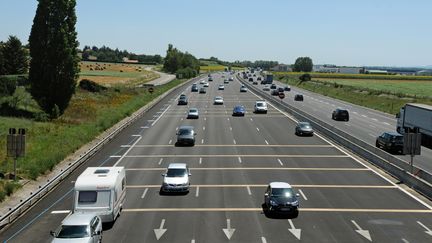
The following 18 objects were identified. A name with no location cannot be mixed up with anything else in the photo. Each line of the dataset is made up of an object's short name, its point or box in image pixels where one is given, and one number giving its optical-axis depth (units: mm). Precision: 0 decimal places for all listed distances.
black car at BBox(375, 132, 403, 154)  43000
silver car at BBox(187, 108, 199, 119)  68062
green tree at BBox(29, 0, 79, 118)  55875
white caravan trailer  22250
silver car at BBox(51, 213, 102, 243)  18469
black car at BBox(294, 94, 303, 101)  105562
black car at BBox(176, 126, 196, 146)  46062
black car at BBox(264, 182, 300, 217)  24797
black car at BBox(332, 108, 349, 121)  69250
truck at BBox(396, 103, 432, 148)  47156
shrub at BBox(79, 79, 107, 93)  92812
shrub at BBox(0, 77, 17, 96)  63812
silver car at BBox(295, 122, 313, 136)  53094
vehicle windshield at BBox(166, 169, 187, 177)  29875
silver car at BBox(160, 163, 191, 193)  28969
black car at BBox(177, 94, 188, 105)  88125
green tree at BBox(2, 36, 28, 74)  95188
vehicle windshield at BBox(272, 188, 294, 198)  25391
